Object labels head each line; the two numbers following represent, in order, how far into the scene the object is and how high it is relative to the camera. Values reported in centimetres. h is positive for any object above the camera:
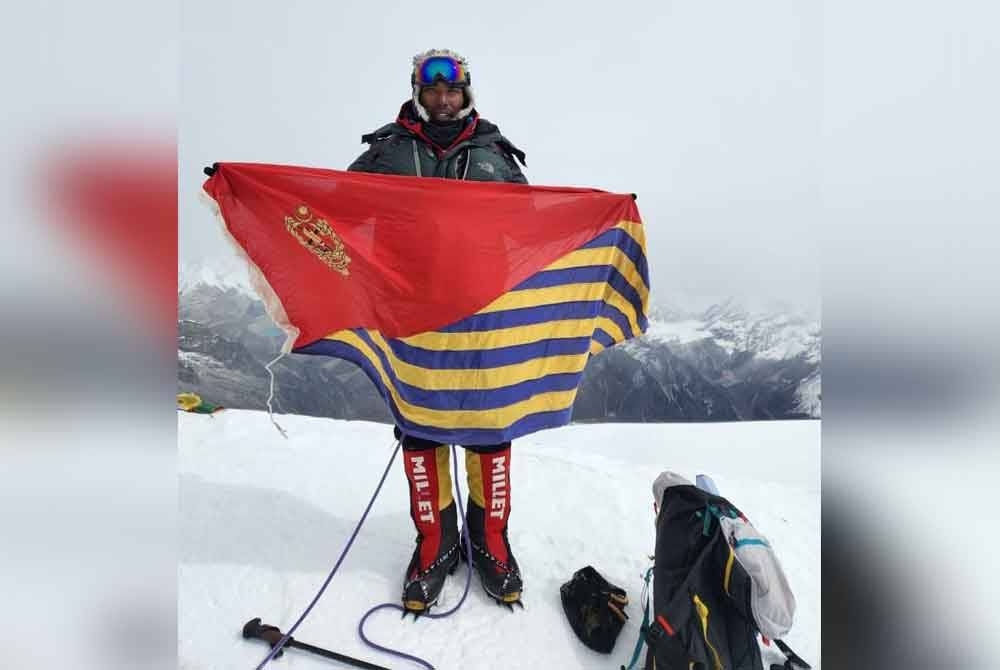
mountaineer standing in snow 184 +57
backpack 136 -73
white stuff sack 134 -67
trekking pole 158 -97
